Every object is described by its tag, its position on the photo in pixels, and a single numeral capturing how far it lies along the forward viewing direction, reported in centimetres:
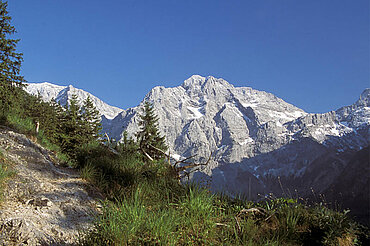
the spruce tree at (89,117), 2448
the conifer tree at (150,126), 3567
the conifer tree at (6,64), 1783
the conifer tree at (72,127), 2091
